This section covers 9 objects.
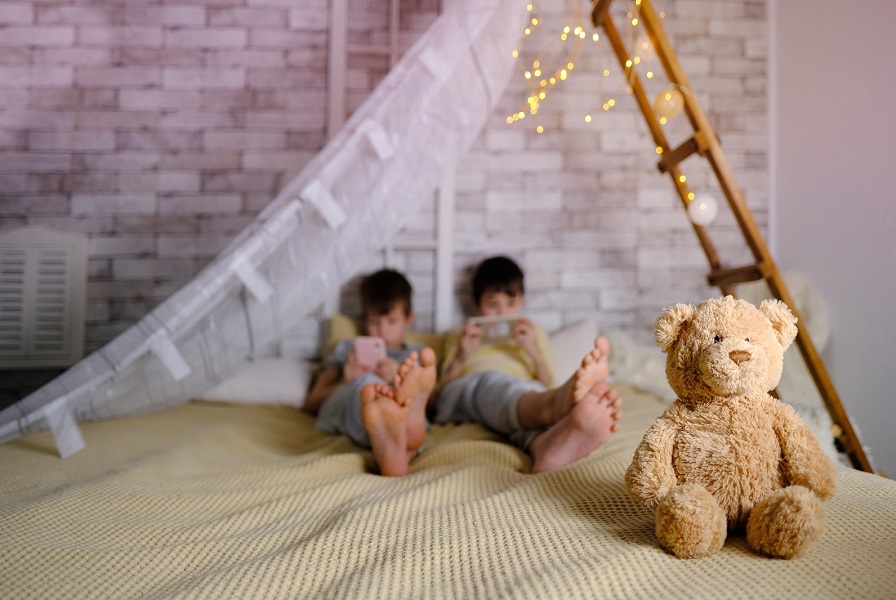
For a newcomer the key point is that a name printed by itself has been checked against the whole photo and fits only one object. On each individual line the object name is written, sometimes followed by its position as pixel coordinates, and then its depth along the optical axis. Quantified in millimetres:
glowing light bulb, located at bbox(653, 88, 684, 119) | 1635
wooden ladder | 1578
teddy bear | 703
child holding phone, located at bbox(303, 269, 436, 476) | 1196
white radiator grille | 2217
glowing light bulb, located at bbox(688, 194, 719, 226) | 1793
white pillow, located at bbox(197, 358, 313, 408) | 1927
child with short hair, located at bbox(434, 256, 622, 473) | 1132
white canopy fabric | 1247
